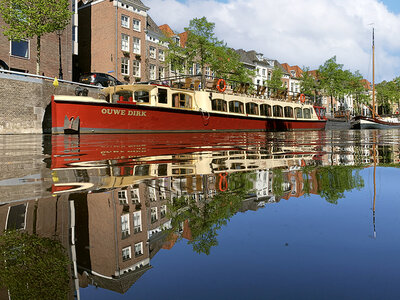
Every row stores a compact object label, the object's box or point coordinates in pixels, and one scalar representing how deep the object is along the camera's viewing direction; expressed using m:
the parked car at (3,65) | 19.28
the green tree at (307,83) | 51.91
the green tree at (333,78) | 48.50
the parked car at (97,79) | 21.86
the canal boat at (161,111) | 13.16
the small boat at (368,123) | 38.78
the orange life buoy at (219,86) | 17.47
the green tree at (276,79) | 51.75
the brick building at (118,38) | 33.59
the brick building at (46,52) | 24.05
